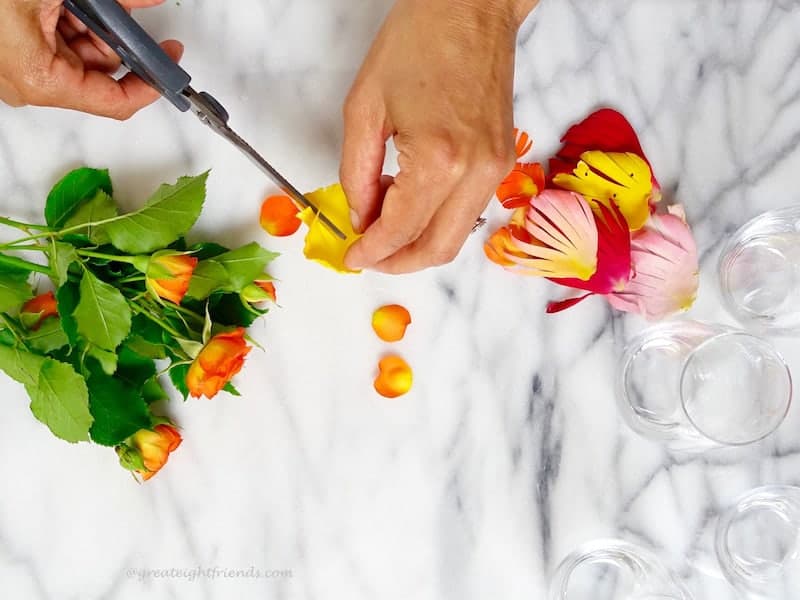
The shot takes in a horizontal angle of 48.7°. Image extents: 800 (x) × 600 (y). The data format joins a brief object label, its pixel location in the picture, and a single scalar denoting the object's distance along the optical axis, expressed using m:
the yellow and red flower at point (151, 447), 0.83
